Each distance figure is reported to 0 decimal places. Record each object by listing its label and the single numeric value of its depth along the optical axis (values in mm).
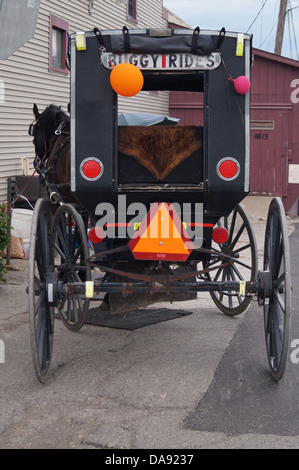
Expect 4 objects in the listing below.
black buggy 5383
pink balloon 5453
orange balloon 5279
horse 8422
